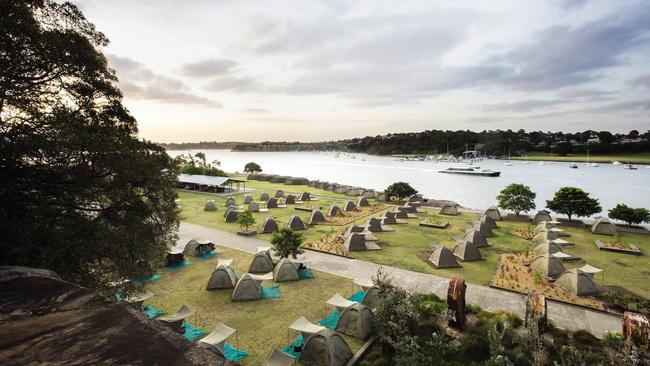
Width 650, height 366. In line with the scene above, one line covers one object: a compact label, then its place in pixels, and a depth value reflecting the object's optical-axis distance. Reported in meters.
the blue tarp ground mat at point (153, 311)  16.91
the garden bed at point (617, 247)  28.06
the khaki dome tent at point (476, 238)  29.27
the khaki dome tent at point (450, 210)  43.56
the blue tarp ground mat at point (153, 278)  20.54
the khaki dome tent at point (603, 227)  34.03
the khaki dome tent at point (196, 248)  26.71
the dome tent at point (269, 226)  33.66
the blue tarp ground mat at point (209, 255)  26.36
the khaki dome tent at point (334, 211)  41.77
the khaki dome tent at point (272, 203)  47.06
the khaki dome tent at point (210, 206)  44.72
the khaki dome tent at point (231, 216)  38.19
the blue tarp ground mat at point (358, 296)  19.09
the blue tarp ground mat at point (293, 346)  13.98
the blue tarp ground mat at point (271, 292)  19.45
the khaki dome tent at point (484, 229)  32.37
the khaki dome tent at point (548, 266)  22.66
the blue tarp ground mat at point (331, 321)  16.28
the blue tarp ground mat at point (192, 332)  15.10
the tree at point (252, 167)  100.62
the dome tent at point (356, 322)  15.31
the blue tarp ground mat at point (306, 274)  22.27
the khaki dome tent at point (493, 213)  40.97
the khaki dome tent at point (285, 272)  21.72
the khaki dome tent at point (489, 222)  34.96
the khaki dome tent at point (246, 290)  18.97
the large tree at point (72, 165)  11.64
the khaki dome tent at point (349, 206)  44.78
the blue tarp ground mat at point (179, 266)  23.89
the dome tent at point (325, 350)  12.98
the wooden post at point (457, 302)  15.97
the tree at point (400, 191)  52.09
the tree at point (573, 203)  37.88
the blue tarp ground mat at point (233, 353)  13.62
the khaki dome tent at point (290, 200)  50.16
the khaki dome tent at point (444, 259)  24.47
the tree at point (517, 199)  40.91
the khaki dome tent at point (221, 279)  20.52
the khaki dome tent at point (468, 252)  25.98
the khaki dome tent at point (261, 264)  23.48
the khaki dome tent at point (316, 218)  38.07
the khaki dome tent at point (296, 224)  35.25
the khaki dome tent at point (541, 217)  38.75
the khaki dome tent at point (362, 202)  49.09
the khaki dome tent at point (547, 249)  25.83
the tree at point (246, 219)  32.47
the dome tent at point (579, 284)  19.84
